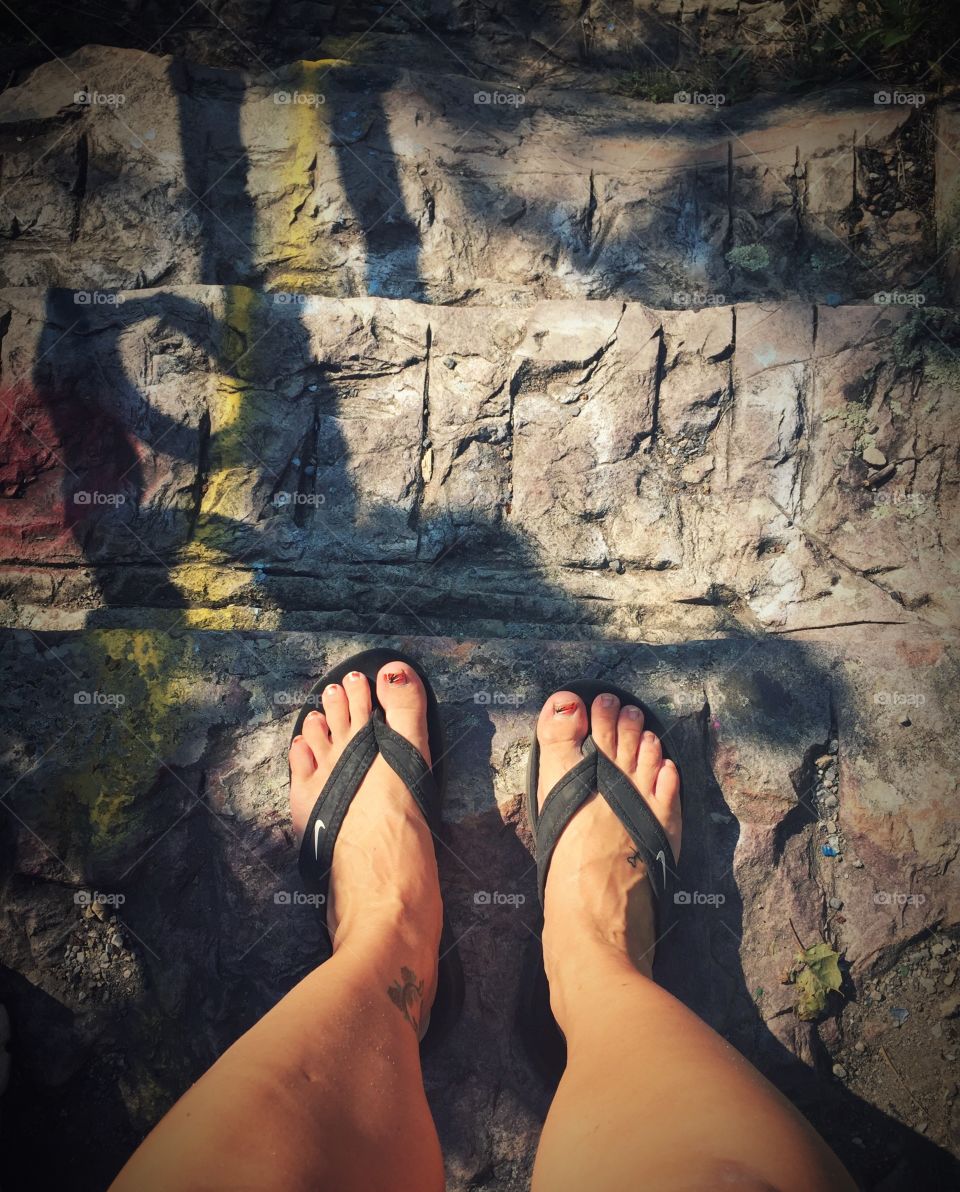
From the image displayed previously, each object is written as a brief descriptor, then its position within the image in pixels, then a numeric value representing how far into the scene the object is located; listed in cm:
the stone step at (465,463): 66
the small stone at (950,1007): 57
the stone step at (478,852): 56
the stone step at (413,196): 72
